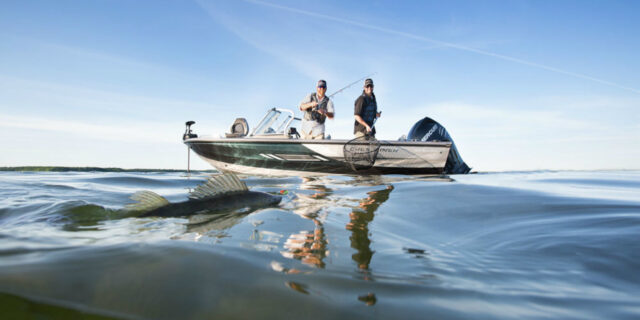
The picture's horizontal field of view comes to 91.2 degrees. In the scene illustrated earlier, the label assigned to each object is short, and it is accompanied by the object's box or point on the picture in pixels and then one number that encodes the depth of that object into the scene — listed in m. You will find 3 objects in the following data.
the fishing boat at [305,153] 8.55
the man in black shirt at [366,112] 7.99
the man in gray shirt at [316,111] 8.06
